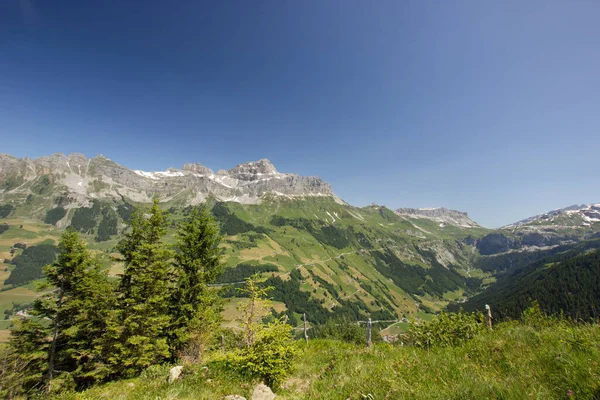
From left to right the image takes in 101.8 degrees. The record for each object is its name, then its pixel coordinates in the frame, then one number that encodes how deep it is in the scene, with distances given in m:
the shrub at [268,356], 9.56
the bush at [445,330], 10.52
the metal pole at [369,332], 13.75
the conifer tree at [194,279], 23.28
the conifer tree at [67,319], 24.84
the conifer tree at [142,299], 22.31
